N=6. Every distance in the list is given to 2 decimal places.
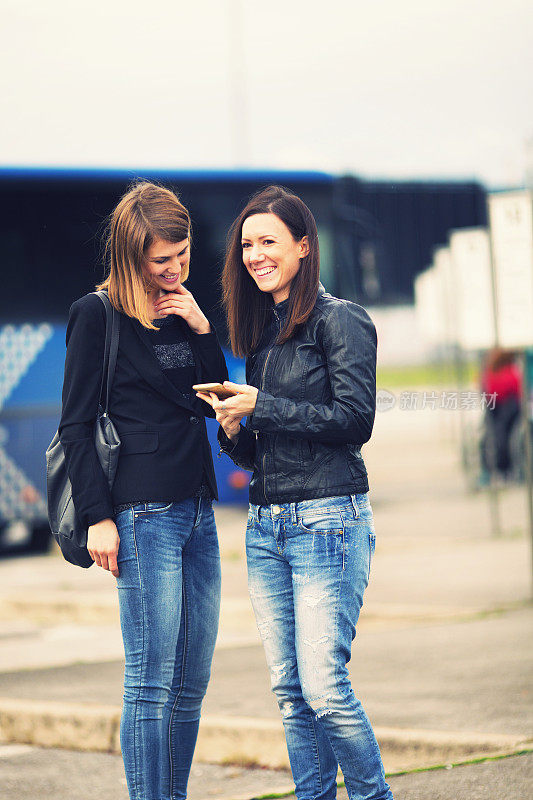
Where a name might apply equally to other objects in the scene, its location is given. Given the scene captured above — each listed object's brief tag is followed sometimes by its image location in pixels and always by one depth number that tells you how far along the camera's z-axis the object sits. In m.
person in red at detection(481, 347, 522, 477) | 26.97
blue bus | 21.70
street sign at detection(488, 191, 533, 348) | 15.56
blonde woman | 6.21
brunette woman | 6.11
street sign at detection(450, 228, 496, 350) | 21.97
